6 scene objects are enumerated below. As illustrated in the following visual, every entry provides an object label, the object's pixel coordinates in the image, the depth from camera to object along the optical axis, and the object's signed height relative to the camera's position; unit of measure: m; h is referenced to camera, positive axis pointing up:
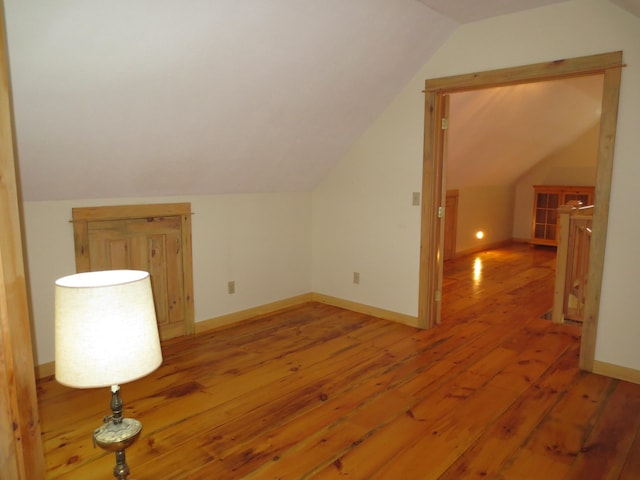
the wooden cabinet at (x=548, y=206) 7.72 -0.45
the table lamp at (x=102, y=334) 1.35 -0.46
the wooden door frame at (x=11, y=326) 1.30 -0.43
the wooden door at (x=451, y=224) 6.84 -0.65
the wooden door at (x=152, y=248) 3.17 -0.51
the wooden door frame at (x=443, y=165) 2.87 +0.13
